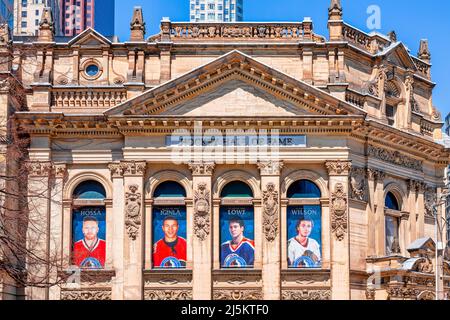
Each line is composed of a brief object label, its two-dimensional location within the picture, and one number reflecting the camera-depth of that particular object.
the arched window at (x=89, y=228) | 46.75
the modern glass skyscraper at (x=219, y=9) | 193.23
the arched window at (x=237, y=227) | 46.22
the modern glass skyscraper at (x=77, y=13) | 164.84
